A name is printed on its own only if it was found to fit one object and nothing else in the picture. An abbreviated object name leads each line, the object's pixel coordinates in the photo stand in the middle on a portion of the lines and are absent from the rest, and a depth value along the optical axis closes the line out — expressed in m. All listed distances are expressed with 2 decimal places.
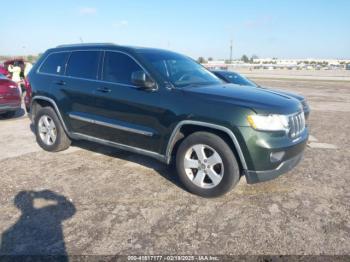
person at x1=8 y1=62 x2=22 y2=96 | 15.66
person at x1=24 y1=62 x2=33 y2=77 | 15.41
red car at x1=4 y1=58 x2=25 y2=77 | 16.89
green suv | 3.88
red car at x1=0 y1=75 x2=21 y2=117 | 9.12
